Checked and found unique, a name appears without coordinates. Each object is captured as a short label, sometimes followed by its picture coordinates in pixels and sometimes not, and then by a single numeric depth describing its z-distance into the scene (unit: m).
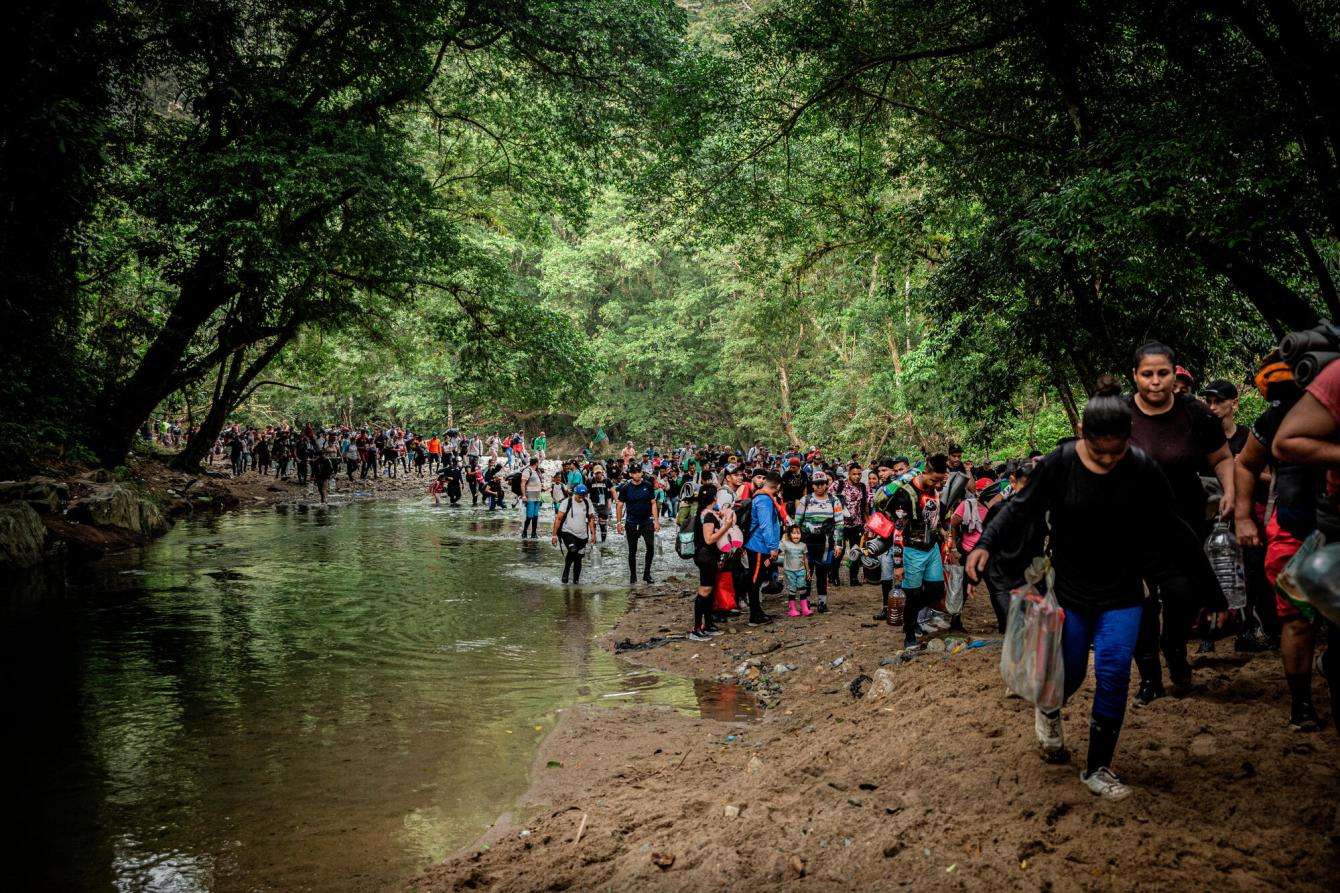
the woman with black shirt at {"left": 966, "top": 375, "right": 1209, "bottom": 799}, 3.76
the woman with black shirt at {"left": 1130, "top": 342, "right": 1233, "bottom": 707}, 4.54
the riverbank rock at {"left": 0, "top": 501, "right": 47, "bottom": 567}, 13.59
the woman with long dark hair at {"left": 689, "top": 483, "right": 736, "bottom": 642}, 9.79
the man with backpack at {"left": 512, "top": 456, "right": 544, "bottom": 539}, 19.27
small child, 10.91
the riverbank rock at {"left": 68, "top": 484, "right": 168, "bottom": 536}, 16.98
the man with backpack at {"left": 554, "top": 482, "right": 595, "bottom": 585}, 13.21
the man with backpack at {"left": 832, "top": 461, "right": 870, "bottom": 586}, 12.65
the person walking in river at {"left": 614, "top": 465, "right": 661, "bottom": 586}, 13.42
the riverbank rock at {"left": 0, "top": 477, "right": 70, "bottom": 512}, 15.43
